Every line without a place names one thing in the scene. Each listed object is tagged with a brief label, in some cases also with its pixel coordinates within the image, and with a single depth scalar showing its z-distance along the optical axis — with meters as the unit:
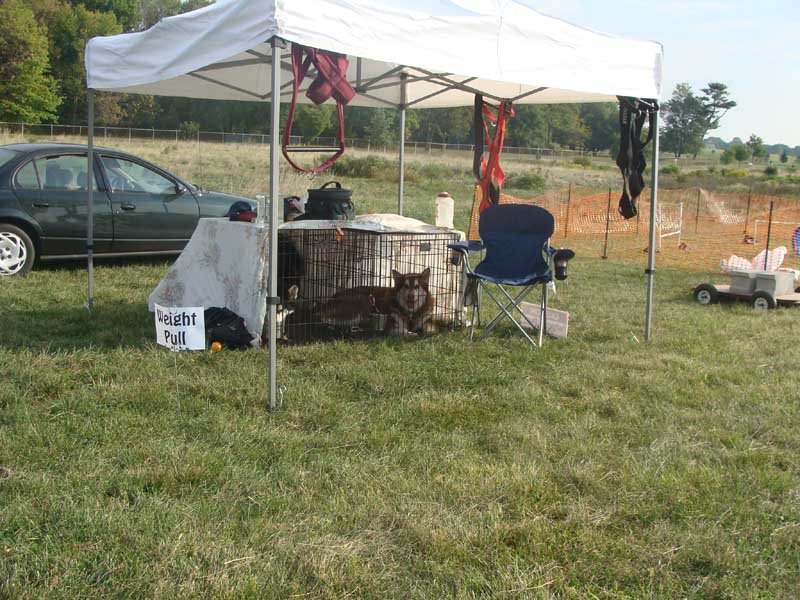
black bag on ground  5.43
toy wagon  8.00
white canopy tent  4.26
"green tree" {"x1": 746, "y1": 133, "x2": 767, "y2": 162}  78.28
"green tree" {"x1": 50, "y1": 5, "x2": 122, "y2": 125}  50.16
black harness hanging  6.24
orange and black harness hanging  7.13
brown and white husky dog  5.98
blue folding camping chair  6.14
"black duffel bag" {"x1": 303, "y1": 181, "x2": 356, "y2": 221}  6.29
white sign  4.84
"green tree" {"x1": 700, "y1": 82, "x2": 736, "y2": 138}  91.18
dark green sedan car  7.93
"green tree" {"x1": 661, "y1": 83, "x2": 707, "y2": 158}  84.44
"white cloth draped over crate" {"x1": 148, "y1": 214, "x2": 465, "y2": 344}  5.50
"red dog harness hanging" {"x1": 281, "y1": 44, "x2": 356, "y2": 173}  4.75
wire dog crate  5.91
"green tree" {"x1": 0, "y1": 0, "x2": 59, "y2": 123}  40.94
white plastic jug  7.78
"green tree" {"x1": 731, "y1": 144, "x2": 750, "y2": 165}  68.94
